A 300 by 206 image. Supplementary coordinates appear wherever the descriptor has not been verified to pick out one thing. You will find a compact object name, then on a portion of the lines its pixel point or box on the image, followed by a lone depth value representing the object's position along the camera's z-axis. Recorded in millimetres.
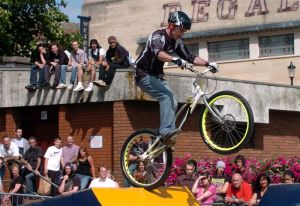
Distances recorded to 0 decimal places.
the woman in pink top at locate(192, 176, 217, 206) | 14539
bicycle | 11242
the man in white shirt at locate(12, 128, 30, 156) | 20531
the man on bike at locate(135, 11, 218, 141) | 11023
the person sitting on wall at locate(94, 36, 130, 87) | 19391
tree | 33906
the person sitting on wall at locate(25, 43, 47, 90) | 21484
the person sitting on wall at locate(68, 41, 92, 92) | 20828
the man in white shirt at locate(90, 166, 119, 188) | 16469
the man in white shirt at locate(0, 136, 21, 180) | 19500
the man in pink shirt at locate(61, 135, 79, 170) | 19183
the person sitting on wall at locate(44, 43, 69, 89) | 21109
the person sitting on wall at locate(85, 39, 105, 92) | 20172
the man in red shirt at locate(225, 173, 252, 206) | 14461
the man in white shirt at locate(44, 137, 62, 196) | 19203
